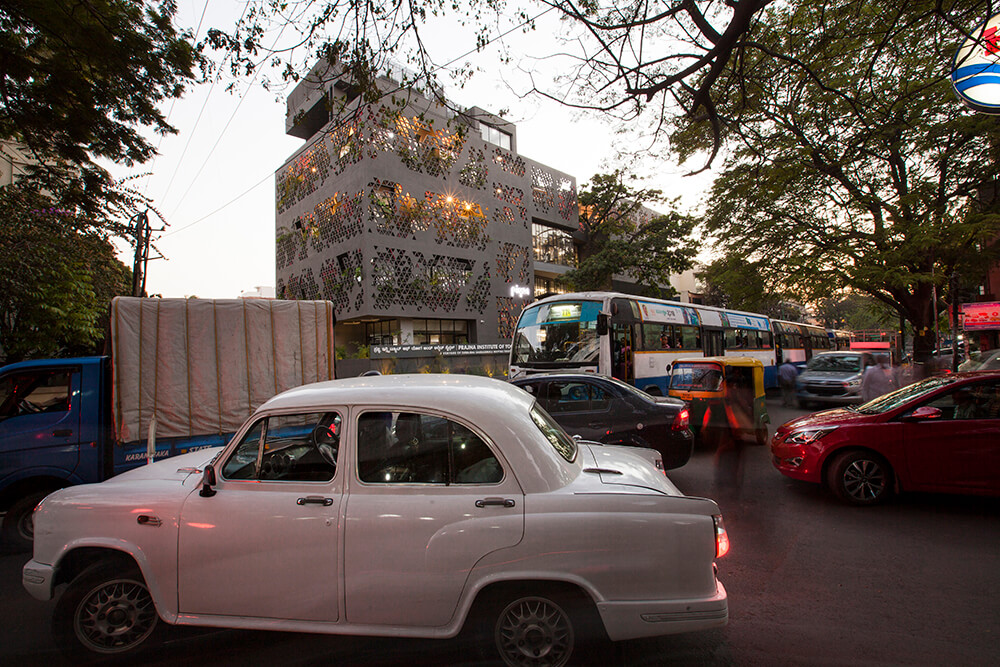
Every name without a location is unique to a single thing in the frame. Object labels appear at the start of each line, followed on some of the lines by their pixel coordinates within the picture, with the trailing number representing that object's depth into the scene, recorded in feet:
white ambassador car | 7.72
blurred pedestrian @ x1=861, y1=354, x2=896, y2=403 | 30.91
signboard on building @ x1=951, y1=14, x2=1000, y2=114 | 17.29
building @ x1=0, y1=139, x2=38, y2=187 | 57.41
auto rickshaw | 27.53
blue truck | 15.39
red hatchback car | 15.38
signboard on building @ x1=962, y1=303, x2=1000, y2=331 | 81.00
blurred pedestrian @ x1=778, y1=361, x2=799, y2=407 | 47.80
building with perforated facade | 87.66
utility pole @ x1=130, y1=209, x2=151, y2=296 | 53.11
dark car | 20.79
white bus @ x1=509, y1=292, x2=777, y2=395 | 36.83
